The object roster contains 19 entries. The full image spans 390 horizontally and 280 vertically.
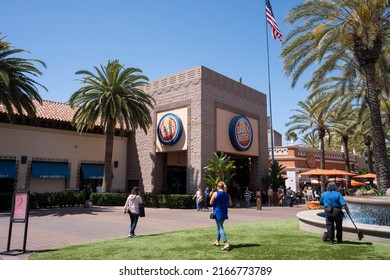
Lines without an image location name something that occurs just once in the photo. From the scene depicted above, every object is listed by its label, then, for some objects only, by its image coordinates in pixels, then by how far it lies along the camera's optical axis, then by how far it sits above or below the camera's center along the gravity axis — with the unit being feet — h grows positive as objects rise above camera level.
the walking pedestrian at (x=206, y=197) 75.56 -1.23
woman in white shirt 33.81 -1.69
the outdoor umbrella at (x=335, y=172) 89.45 +5.93
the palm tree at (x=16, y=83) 66.54 +22.97
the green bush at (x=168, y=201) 76.48 -2.25
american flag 82.12 +44.02
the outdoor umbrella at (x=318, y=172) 90.52 +6.00
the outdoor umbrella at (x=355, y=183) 118.17 +3.87
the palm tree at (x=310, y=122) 110.83 +25.29
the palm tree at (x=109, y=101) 81.30 +23.18
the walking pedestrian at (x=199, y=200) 71.12 -1.82
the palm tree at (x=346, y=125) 109.09 +25.17
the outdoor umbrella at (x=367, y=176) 112.16 +6.22
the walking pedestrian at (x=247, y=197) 83.46 -1.22
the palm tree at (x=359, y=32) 47.85 +25.29
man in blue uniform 27.46 -1.62
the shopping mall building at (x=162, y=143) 82.33 +13.60
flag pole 106.99 +34.81
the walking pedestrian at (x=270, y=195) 89.86 -0.69
